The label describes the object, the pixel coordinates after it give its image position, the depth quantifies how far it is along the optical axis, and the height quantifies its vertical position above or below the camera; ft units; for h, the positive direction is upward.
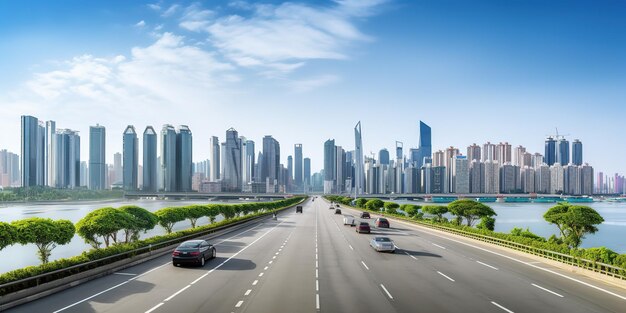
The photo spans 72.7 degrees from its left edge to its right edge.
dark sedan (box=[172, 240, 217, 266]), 84.07 -18.66
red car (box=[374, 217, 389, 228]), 199.92 -29.79
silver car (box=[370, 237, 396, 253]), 110.32 -22.30
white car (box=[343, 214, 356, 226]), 212.43 -30.62
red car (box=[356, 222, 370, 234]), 166.52 -26.63
